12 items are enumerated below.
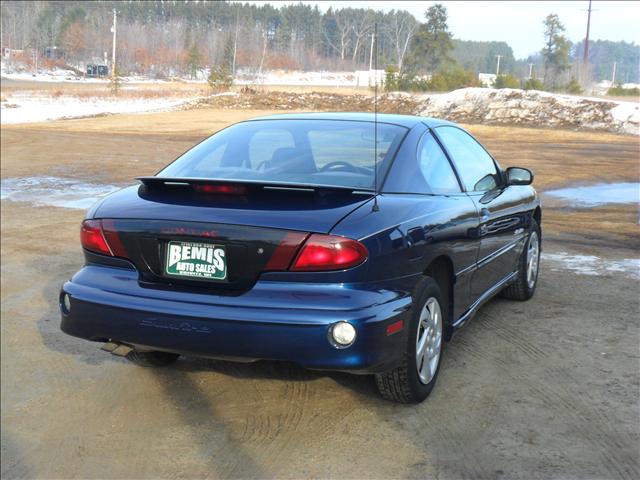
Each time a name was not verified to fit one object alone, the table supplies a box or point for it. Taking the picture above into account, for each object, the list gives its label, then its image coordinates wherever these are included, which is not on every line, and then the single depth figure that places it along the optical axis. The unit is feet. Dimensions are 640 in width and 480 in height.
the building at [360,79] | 197.98
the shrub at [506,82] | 126.11
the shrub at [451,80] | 125.29
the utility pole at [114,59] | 169.94
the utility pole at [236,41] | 271.49
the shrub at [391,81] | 126.00
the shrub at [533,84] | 125.39
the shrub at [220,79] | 183.42
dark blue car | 11.27
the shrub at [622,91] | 124.87
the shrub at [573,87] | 124.26
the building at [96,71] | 239.71
